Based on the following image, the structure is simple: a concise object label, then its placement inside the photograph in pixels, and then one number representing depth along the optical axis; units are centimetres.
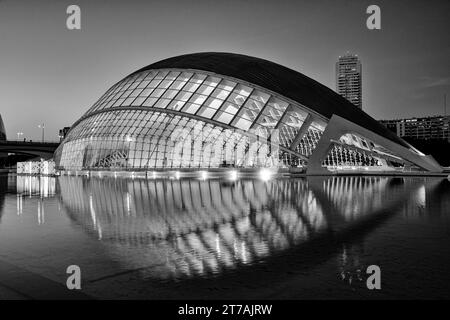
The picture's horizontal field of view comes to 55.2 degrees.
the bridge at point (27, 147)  10052
